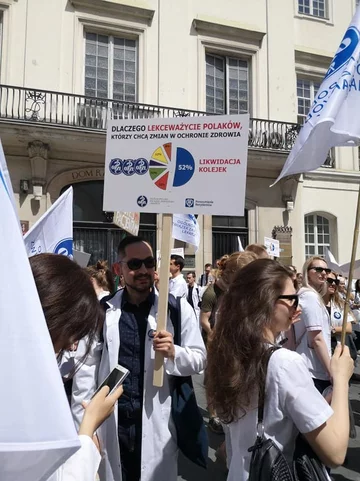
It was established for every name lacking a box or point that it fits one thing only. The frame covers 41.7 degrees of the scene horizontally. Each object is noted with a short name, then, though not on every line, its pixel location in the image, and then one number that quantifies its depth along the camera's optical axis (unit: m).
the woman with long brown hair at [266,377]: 1.77
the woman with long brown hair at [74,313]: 1.58
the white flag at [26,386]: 0.89
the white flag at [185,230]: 8.07
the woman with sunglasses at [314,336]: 3.72
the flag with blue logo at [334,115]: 3.14
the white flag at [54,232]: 3.92
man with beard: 2.55
